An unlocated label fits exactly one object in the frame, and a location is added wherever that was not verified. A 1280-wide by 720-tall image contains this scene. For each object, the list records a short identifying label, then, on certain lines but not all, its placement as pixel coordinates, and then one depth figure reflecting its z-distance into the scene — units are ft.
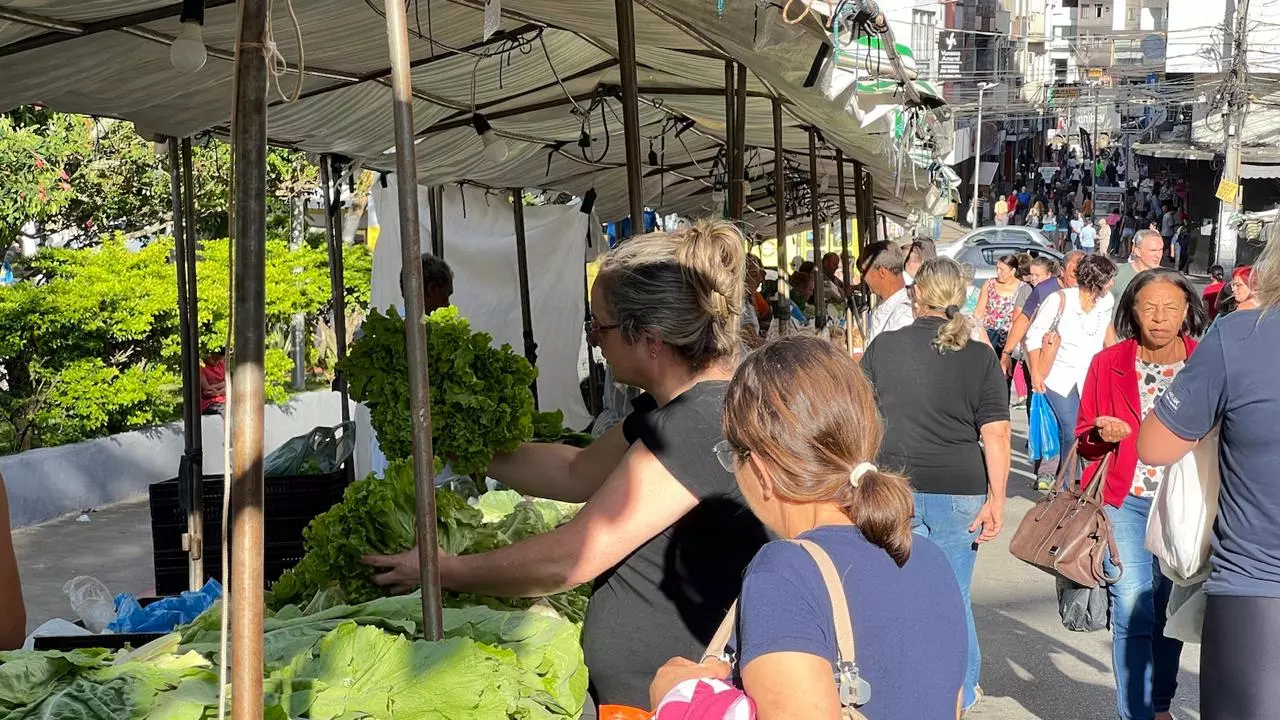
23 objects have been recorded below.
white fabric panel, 37.73
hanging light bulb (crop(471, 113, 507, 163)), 25.61
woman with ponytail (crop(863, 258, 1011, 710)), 17.58
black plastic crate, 21.53
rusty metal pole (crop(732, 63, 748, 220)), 22.00
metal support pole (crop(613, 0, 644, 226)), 15.25
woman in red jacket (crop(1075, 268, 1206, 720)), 15.94
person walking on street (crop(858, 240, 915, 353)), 25.82
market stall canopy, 15.75
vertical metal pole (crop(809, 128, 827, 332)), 38.22
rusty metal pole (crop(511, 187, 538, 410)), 33.96
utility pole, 85.51
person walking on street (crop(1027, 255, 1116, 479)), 30.45
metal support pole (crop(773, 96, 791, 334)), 27.53
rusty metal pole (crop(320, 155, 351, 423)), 26.00
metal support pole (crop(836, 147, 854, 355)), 43.91
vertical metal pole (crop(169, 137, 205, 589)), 19.17
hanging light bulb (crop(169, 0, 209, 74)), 14.99
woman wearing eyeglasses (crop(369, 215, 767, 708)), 8.85
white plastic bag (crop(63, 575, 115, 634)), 14.56
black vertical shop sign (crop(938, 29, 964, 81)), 163.84
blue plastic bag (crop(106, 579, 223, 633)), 13.92
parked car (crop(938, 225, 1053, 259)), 93.09
